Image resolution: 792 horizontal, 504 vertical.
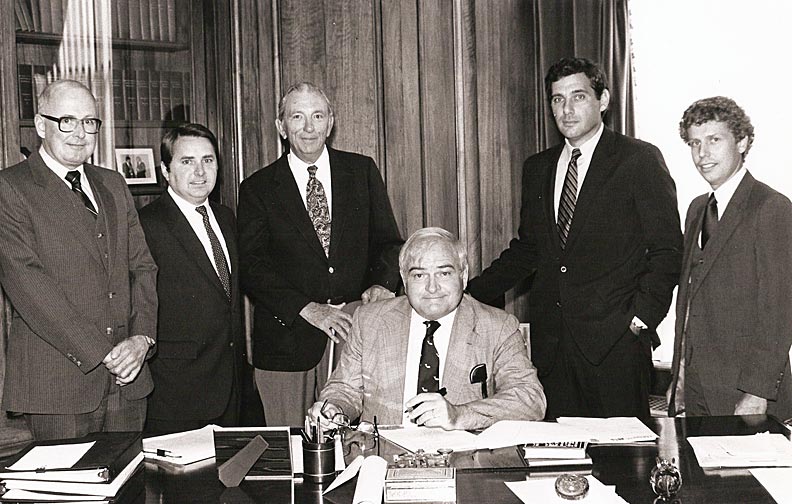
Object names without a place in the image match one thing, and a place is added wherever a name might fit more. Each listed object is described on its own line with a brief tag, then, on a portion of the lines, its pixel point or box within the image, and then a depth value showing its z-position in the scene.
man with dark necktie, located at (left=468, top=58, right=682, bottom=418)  3.62
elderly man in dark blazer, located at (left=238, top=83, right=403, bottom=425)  3.78
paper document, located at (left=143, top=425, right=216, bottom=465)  2.41
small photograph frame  4.46
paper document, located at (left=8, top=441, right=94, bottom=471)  2.23
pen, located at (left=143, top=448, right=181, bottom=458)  2.42
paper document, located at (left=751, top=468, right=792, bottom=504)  2.01
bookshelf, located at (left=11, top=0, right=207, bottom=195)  4.18
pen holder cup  2.24
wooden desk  2.07
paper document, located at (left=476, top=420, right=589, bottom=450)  2.46
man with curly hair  3.21
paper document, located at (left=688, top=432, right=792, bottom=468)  2.25
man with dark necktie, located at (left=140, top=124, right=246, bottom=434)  3.54
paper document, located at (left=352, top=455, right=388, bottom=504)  2.03
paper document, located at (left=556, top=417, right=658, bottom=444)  2.46
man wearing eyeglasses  3.12
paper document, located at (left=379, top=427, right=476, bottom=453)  2.46
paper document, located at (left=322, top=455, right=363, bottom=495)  2.18
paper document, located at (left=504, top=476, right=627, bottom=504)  2.02
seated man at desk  2.98
